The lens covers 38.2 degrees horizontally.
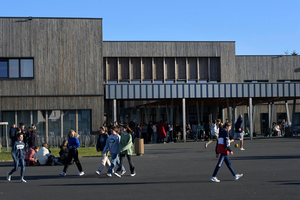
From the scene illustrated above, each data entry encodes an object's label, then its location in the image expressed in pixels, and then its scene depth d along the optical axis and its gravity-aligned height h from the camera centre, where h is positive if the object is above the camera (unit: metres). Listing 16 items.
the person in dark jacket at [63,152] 17.17 -1.84
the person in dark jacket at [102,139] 15.49 -1.21
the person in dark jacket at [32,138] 20.92 -1.55
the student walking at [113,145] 13.08 -1.21
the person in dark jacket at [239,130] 22.41 -1.31
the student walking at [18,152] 12.81 -1.36
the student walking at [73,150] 13.48 -1.39
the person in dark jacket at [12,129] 23.91 -1.29
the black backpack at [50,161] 17.34 -2.21
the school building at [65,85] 30.88 +1.50
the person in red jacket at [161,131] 31.71 -1.90
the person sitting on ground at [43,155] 17.36 -1.97
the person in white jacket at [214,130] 25.77 -1.50
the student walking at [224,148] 11.39 -1.16
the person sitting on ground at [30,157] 17.64 -2.09
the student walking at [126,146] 13.06 -1.25
